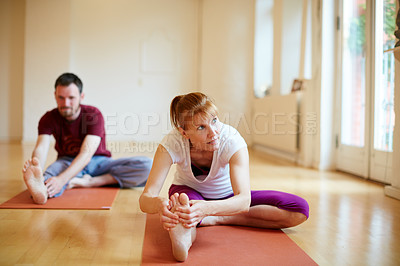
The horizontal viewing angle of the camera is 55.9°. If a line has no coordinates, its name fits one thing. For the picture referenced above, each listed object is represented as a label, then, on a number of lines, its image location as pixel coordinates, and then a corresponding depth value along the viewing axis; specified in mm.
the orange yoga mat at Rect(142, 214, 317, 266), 1324
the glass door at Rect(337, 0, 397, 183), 2992
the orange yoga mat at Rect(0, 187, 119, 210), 2066
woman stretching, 1307
